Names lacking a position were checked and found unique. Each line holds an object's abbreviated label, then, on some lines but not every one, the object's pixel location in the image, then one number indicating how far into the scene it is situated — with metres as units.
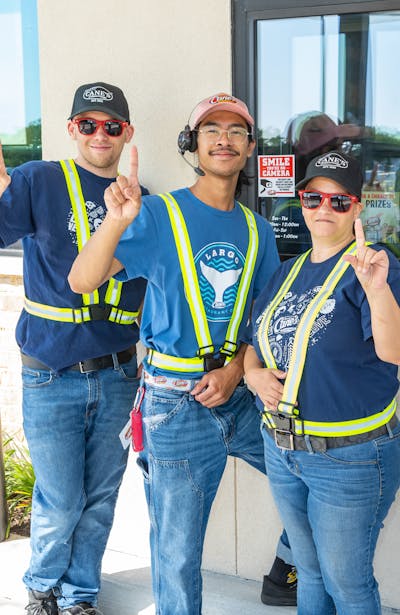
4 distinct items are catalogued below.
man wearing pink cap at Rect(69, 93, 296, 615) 2.91
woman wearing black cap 2.56
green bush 4.75
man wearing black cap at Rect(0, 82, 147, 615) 3.29
